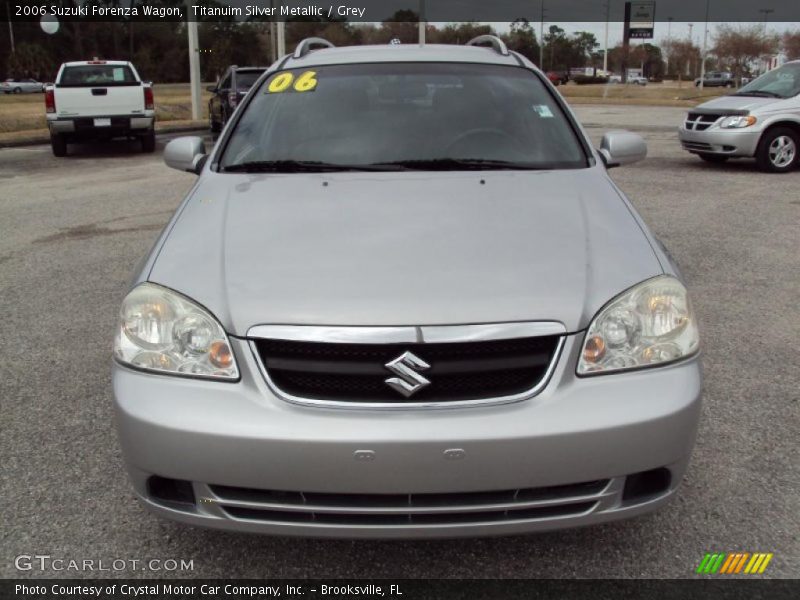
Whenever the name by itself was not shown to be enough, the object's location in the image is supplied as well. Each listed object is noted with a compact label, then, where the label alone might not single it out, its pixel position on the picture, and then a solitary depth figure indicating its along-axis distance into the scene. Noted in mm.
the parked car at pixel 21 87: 60156
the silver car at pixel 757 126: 11328
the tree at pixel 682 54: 82125
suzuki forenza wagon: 2088
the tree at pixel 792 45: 62488
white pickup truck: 14359
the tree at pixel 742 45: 59688
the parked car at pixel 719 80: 76275
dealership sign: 71688
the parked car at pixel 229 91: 17391
